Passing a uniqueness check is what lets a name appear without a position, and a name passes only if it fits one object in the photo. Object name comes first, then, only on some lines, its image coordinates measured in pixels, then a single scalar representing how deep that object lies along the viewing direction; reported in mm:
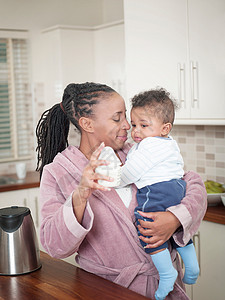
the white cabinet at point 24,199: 3309
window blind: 3818
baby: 1329
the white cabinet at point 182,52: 2426
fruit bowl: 2553
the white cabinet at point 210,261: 2414
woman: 1186
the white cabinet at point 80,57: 3625
